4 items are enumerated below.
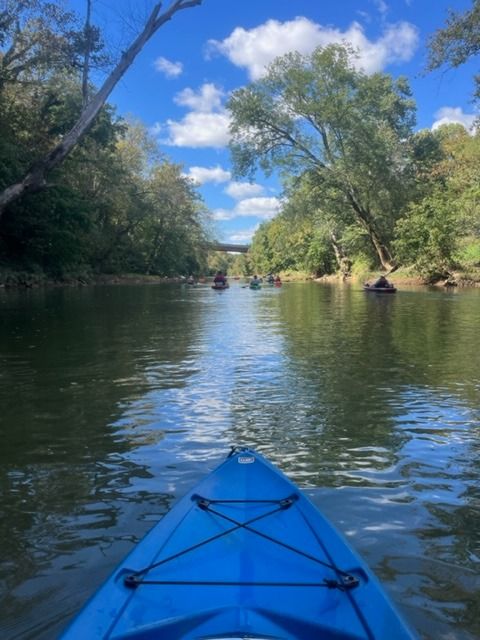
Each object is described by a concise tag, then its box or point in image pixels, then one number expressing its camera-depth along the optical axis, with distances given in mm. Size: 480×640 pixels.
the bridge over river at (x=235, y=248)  127044
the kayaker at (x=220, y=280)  44594
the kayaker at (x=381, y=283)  33094
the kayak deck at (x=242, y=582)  2115
